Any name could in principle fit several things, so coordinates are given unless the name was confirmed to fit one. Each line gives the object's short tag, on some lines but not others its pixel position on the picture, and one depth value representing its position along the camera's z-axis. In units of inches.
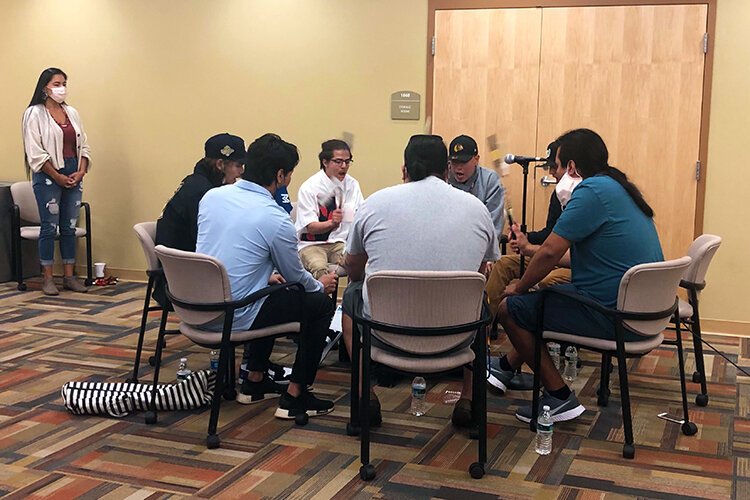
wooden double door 209.5
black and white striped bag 139.8
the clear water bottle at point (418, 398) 145.6
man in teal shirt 127.6
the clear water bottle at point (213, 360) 163.6
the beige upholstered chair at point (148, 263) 152.1
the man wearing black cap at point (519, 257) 153.5
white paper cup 263.6
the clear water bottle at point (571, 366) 167.3
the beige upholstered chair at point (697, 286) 146.3
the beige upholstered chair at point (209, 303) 123.9
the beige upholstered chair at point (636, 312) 120.3
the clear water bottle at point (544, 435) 126.3
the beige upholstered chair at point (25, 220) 255.9
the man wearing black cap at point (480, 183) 182.9
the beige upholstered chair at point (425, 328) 110.3
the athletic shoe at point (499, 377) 155.6
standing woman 244.5
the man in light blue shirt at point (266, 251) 131.8
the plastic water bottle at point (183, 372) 154.1
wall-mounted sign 232.4
